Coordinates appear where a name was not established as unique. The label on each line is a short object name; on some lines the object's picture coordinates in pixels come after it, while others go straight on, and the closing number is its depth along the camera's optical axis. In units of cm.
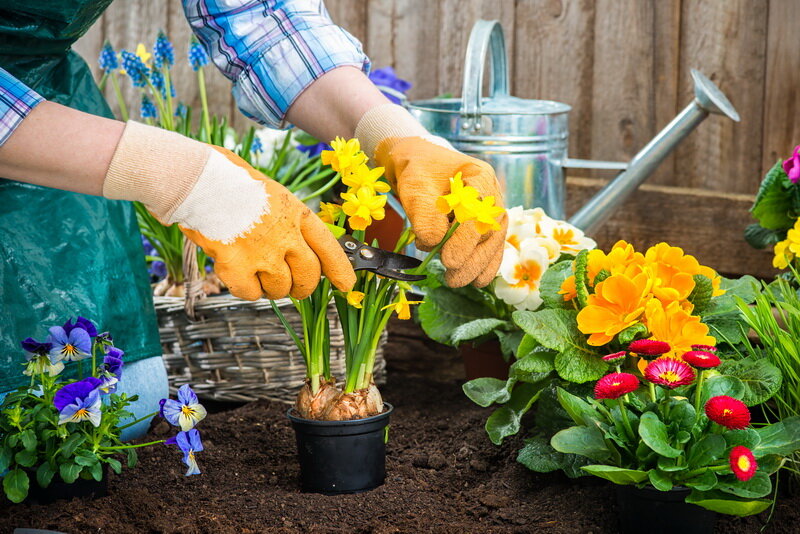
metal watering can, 195
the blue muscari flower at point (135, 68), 189
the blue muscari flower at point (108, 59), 201
